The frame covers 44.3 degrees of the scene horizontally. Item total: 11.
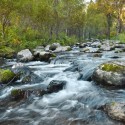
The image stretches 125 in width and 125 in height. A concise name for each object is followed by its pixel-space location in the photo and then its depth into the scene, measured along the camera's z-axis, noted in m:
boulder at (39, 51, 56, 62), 11.81
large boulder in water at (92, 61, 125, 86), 6.36
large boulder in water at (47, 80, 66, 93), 6.33
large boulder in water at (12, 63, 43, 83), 7.42
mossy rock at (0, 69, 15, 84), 7.08
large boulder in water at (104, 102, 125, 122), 4.35
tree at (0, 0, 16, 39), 17.35
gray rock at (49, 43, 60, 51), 18.23
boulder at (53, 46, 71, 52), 17.13
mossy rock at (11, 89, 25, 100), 5.95
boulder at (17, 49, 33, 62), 11.78
